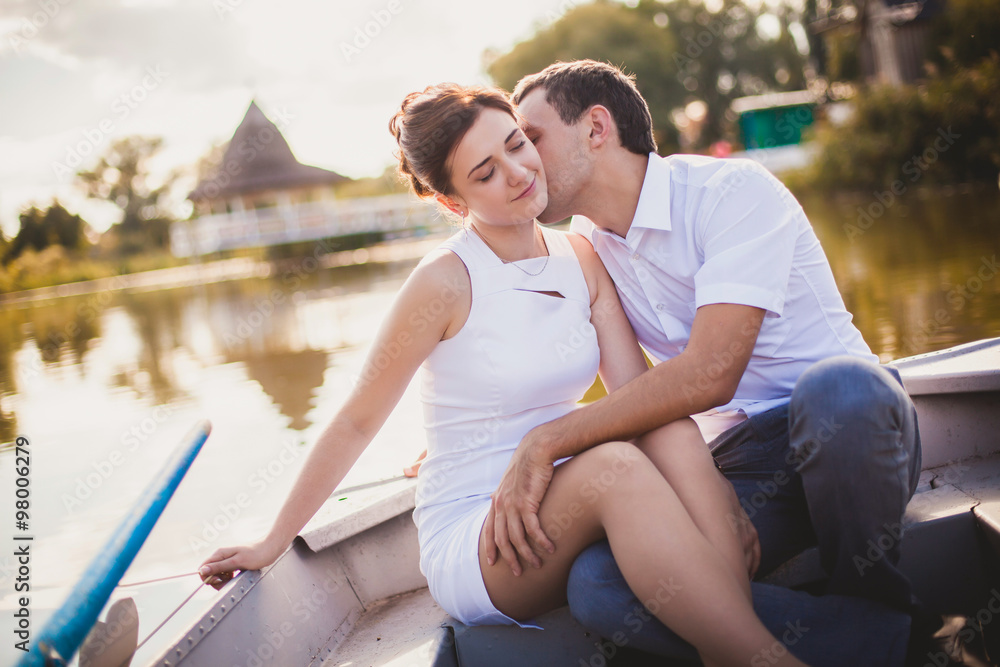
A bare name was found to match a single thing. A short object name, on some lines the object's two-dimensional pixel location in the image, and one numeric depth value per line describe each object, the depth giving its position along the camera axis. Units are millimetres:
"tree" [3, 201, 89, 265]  32744
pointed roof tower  24969
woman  1380
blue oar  1154
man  1346
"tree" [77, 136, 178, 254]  43312
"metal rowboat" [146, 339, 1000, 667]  1533
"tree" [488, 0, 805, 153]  32875
